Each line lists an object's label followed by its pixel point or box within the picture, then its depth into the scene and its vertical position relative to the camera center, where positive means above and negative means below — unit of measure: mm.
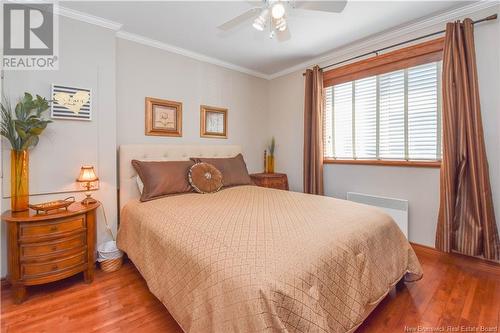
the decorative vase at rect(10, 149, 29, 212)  1867 -135
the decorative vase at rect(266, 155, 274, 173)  4047 +21
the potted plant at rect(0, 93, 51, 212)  1813 +239
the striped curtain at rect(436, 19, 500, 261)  2055 +27
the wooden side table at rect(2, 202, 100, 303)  1714 -631
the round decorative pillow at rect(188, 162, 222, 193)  2520 -142
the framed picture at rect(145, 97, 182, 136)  2803 +590
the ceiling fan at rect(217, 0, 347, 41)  1568 +1095
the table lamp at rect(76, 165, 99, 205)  2086 -121
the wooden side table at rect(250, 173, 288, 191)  3540 -225
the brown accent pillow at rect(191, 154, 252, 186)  2867 -51
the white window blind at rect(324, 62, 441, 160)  2443 +584
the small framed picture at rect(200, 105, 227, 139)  3273 +624
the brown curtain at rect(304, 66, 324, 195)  3236 +476
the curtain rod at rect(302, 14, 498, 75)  2043 +1347
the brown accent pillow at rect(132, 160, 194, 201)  2297 -132
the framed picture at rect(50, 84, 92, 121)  2102 +571
